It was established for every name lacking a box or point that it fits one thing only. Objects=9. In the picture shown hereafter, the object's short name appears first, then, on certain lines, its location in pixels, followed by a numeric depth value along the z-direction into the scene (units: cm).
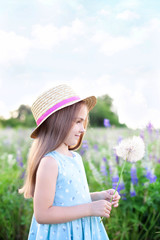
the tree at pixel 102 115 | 1539
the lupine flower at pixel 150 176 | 255
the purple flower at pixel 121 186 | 249
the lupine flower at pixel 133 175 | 259
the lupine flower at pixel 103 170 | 287
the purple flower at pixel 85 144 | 292
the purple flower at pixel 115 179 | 254
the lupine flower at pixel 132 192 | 251
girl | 155
